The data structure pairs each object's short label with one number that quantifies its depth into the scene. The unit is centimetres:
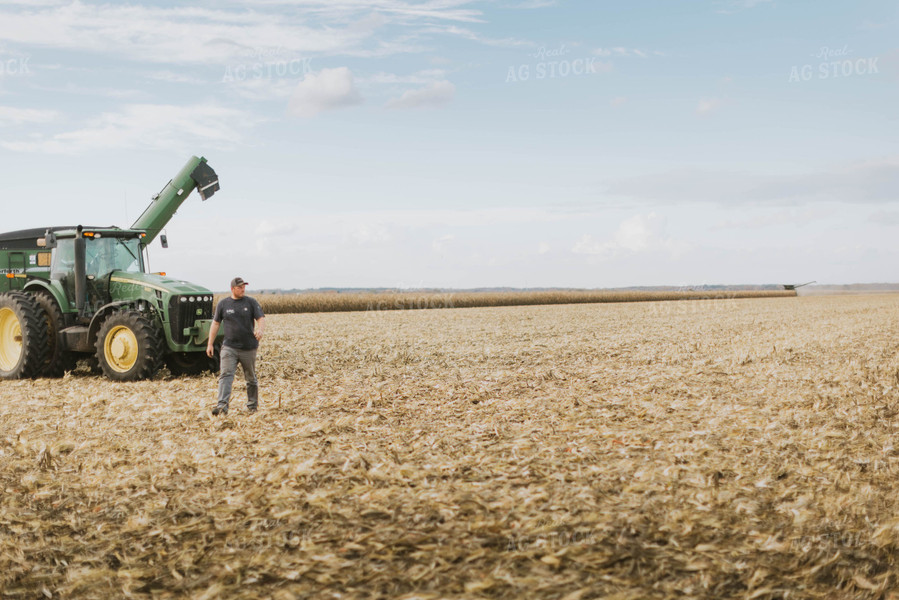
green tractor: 1277
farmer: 991
